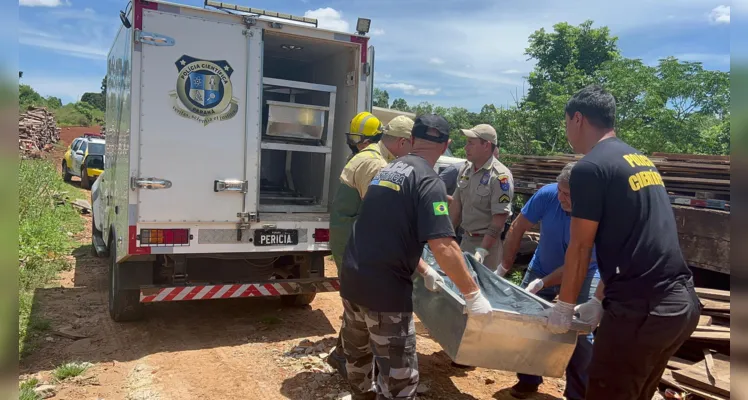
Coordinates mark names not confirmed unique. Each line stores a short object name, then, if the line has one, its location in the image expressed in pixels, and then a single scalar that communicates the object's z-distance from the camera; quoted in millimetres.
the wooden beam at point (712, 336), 4281
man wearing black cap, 2881
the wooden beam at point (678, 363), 4203
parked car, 17969
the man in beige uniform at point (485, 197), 4801
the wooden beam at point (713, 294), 5043
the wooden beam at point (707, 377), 3645
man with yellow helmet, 3977
